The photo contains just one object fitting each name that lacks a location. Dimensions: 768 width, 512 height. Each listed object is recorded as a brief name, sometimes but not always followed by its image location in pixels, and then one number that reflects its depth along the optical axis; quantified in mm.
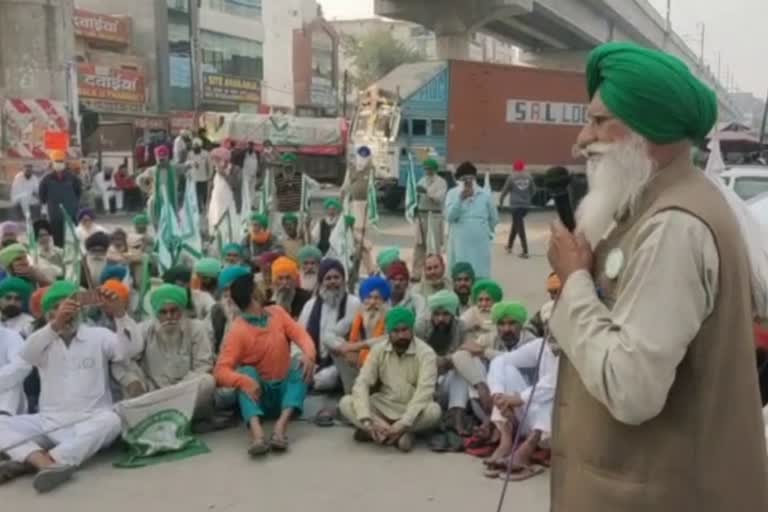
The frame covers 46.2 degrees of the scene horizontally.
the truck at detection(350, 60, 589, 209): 19844
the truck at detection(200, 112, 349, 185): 23781
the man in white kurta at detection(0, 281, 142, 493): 4668
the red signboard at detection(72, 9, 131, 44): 34434
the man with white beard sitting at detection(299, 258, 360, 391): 6184
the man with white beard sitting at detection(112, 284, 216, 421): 5371
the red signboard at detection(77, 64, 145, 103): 31797
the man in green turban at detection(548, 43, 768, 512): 1345
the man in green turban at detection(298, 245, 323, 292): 7443
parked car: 9164
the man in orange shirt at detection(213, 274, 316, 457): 5316
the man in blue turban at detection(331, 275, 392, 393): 5836
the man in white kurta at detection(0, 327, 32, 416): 4930
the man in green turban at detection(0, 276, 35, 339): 5574
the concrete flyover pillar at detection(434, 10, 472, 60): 31266
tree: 70312
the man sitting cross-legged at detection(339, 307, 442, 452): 5078
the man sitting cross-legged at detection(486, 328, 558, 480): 4676
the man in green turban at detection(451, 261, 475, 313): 6699
